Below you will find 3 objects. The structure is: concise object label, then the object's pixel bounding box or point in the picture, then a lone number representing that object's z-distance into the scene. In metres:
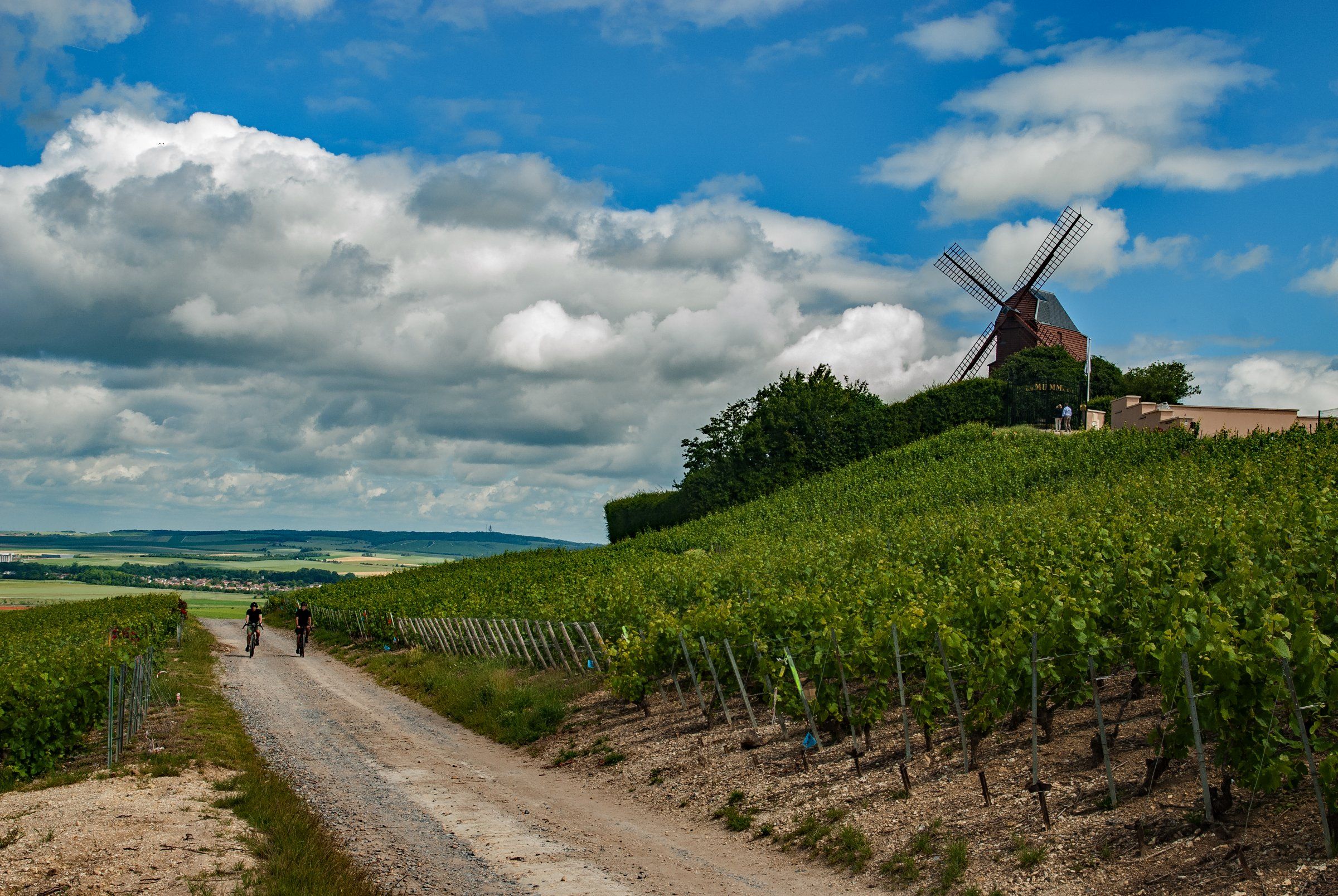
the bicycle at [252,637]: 34.69
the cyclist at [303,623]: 33.75
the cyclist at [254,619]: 34.25
